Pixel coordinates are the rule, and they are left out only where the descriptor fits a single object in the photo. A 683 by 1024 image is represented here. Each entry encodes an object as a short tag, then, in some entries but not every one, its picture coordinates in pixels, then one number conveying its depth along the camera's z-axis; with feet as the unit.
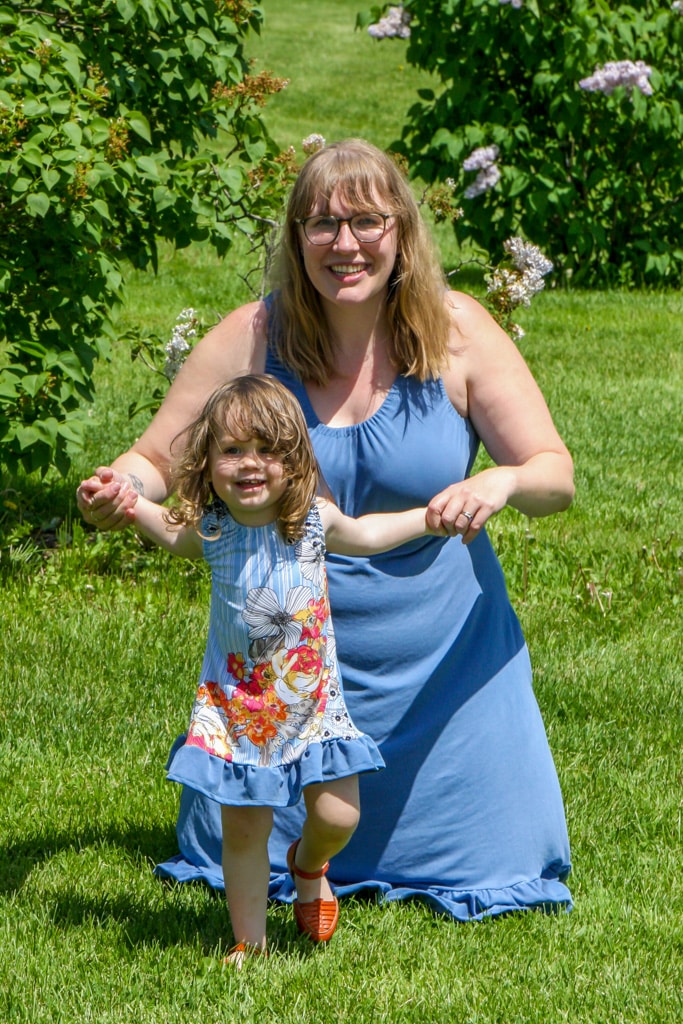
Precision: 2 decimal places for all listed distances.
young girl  17.78
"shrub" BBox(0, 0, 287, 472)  31.37
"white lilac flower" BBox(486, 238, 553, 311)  35.06
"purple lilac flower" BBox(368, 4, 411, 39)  64.69
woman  20.79
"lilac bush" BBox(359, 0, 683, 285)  61.57
